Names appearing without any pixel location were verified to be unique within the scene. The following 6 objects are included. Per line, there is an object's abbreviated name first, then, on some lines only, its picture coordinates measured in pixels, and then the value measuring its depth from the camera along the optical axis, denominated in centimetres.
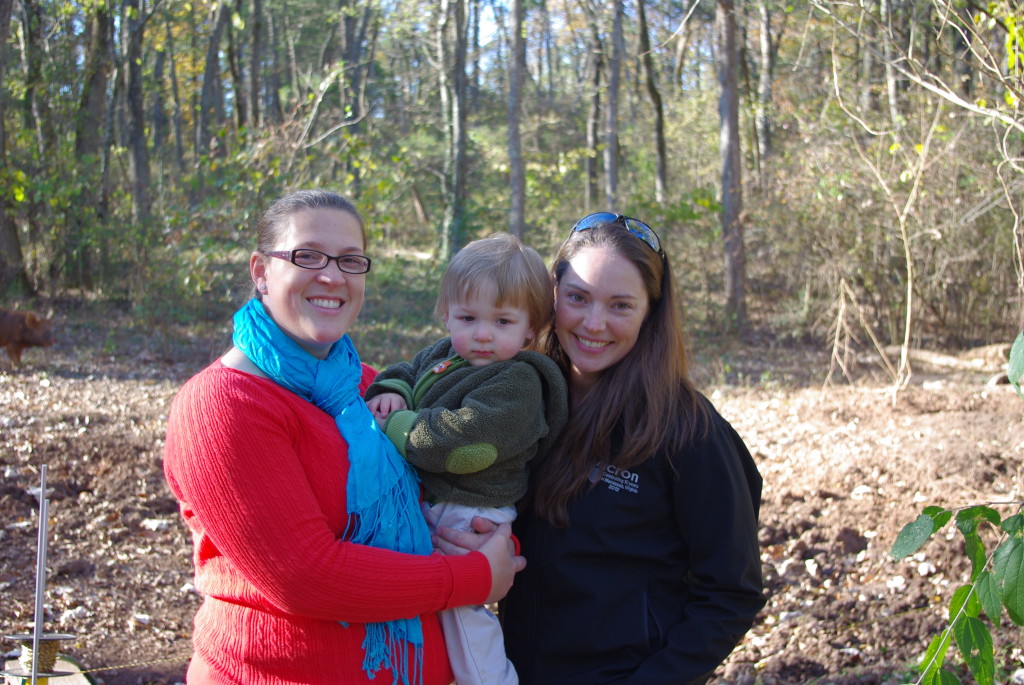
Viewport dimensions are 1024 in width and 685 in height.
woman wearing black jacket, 214
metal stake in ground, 210
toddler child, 213
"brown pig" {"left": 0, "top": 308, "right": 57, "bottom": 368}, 886
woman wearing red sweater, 172
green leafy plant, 190
